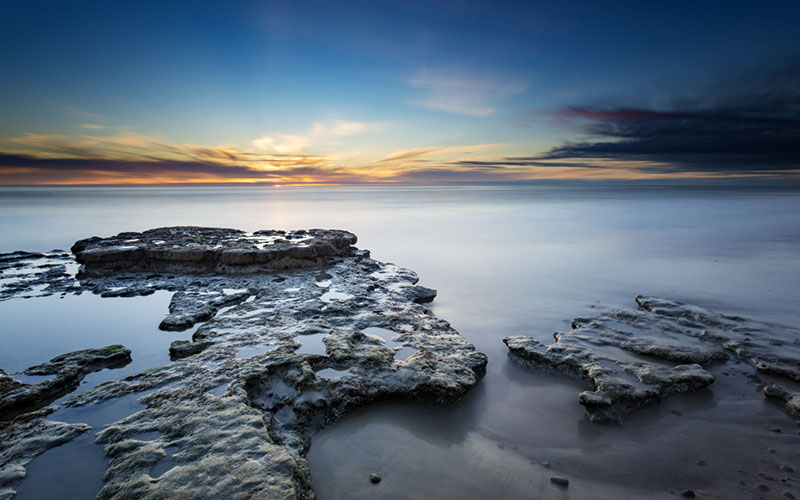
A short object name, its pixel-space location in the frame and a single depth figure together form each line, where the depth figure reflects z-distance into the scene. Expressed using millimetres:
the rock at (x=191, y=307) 5723
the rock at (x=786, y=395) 3525
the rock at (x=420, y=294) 7340
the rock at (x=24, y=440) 2645
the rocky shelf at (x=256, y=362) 2641
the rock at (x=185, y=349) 4719
